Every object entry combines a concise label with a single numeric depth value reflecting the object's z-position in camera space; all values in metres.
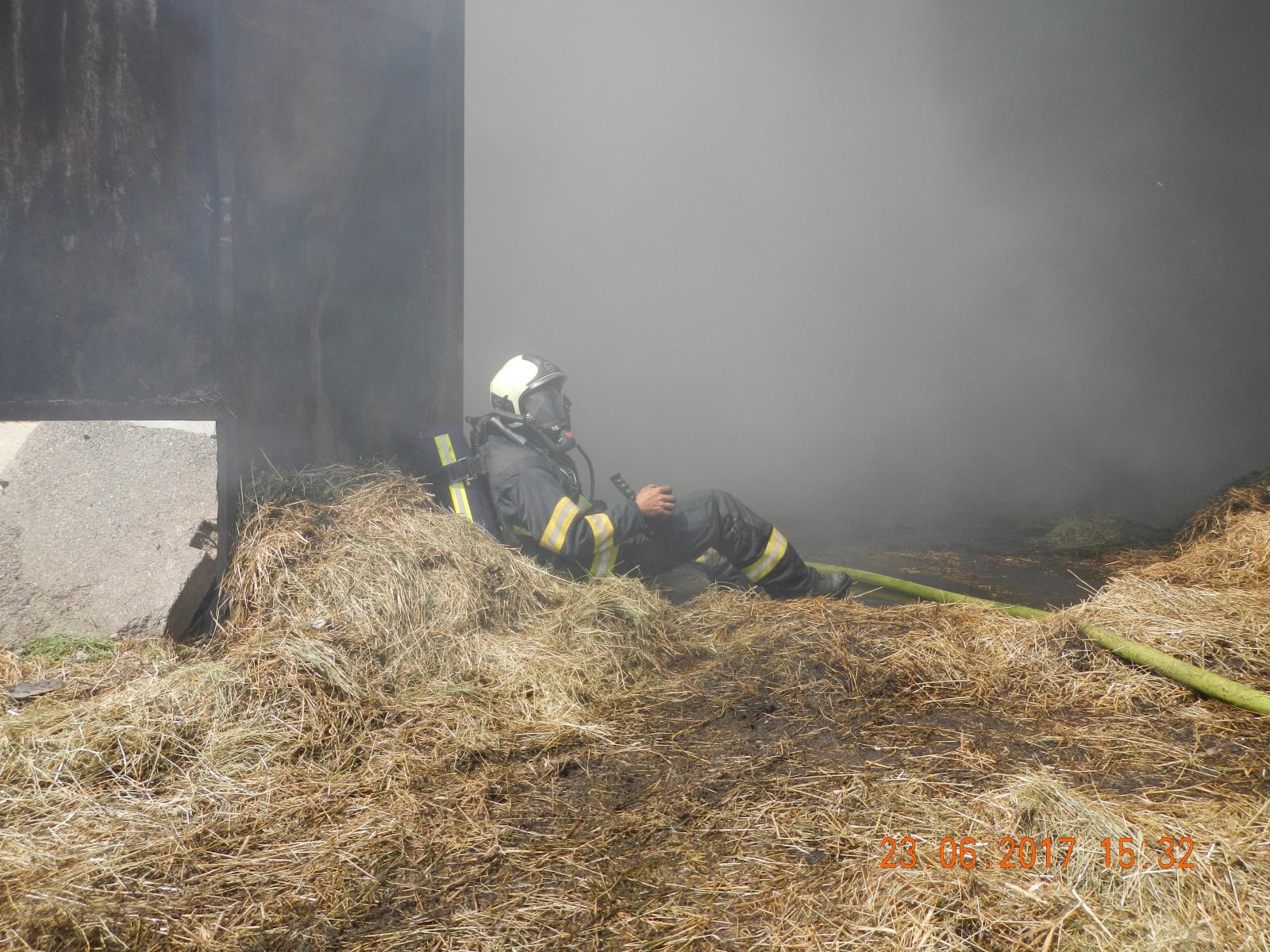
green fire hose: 2.67
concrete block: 2.89
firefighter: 3.93
